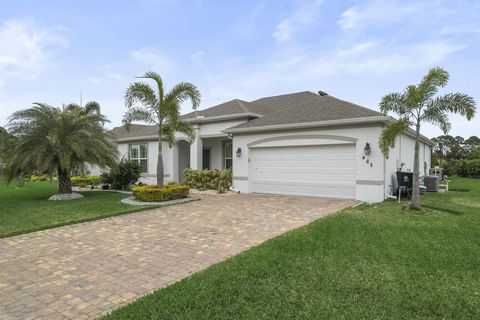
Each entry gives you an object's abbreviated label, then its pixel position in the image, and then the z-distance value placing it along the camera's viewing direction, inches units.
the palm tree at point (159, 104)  485.4
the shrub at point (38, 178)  1013.2
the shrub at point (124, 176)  685.3
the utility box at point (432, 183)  627.5
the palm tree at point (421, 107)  355.3
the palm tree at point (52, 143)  474.6
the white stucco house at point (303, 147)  459.5
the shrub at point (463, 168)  1144.2
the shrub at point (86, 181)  813.2
